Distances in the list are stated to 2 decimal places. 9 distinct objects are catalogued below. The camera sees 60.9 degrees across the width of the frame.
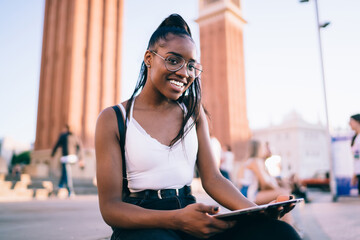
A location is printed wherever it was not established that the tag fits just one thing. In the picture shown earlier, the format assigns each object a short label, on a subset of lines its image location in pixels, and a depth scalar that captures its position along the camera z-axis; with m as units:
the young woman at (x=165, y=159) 1.06
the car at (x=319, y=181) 17.17
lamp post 9.00
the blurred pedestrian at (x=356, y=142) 5.24
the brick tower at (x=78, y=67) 18.05
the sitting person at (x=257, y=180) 3.72
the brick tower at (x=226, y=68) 31.77
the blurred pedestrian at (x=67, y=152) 7.89
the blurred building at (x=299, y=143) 56.58
